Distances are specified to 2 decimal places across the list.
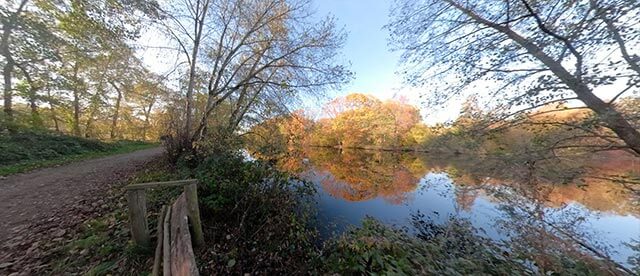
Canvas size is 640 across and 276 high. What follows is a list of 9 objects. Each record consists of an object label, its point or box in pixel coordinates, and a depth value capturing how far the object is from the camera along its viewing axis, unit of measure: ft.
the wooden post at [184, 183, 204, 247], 10.87
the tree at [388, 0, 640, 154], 8.82
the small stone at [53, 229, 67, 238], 11.35
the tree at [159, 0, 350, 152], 27.89
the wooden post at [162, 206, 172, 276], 7.25
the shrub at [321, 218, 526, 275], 11.24
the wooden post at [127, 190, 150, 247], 9.84
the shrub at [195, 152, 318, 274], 13.55
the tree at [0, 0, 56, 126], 31.81
